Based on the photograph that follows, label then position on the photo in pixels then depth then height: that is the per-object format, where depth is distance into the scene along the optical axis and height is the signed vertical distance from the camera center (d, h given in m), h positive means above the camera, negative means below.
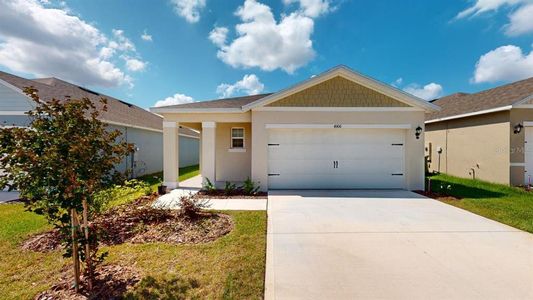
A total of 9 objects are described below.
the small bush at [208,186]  8.64 -1.38
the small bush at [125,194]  3.86 -1.25
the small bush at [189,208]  5.38 -1.37
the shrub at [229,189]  8.44 -1.46
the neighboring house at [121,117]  9.09 +1.73
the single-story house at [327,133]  8.80 +0.71
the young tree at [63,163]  2.48 -0.14
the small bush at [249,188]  8.41 -1.40
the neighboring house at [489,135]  9.39 +0.75
